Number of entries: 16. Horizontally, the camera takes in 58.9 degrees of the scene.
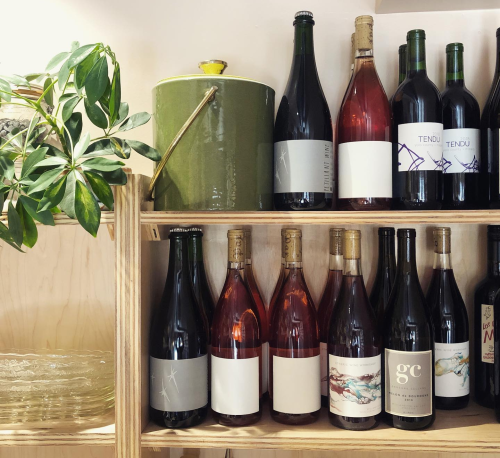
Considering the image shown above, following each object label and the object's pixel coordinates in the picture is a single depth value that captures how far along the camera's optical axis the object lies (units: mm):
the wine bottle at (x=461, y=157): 854
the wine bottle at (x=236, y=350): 792
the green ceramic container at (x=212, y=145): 773
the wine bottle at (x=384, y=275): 964
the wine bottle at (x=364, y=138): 783
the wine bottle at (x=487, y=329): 904
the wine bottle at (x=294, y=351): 797
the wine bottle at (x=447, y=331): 871
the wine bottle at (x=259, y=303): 903
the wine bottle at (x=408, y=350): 783
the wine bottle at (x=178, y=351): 795
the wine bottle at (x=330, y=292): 907
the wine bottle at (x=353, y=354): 776
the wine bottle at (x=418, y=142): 793
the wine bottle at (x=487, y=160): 860
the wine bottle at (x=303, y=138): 792
